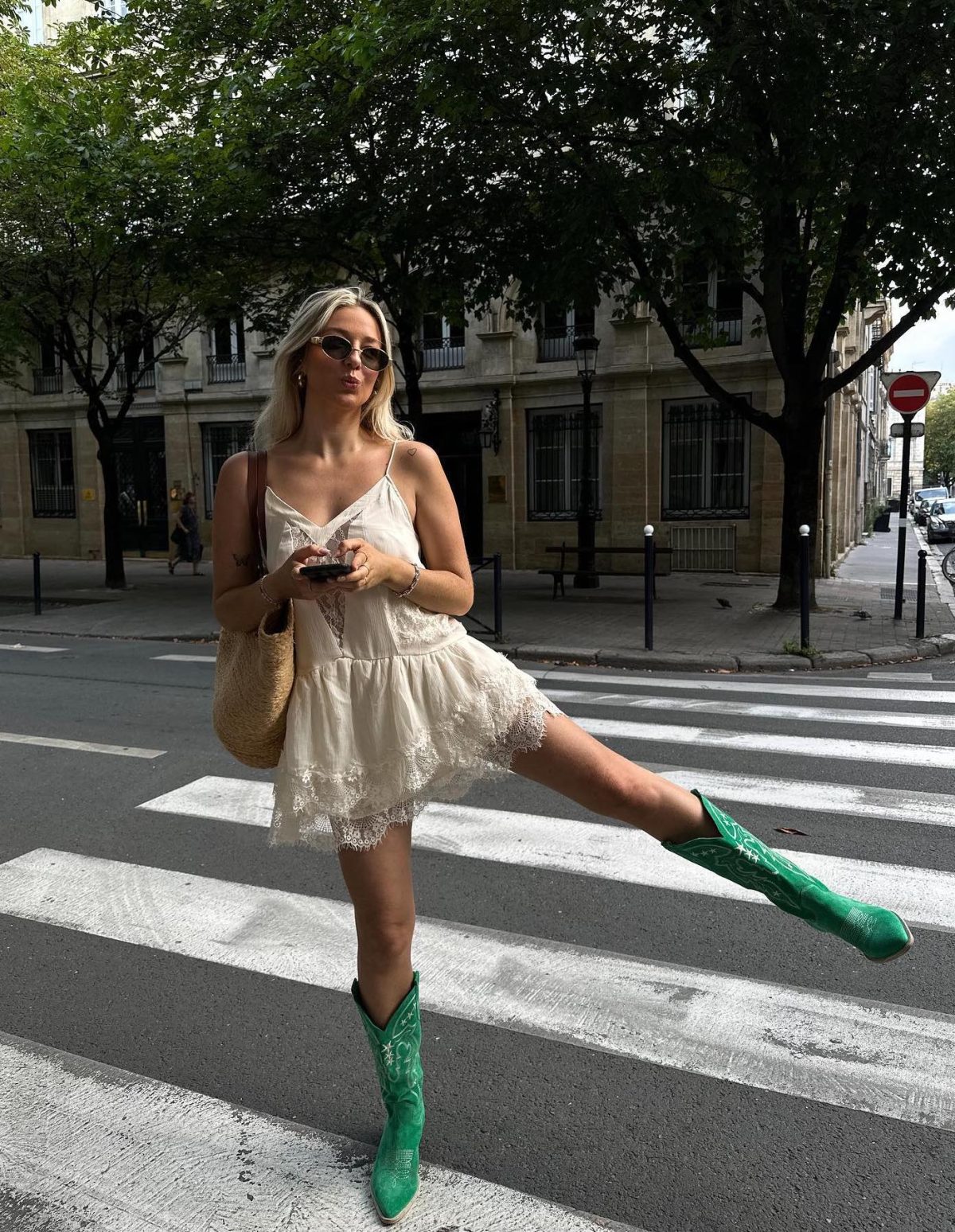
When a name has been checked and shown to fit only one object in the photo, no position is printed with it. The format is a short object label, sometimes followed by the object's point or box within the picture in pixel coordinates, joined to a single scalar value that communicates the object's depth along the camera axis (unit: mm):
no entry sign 12508
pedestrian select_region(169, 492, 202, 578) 22047
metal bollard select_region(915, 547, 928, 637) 11477
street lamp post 16484
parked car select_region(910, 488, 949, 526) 49406
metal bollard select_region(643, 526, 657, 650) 10820
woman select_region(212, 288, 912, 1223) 2227
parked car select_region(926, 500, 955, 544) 35656
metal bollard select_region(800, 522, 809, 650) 10422
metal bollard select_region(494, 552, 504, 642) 11398
